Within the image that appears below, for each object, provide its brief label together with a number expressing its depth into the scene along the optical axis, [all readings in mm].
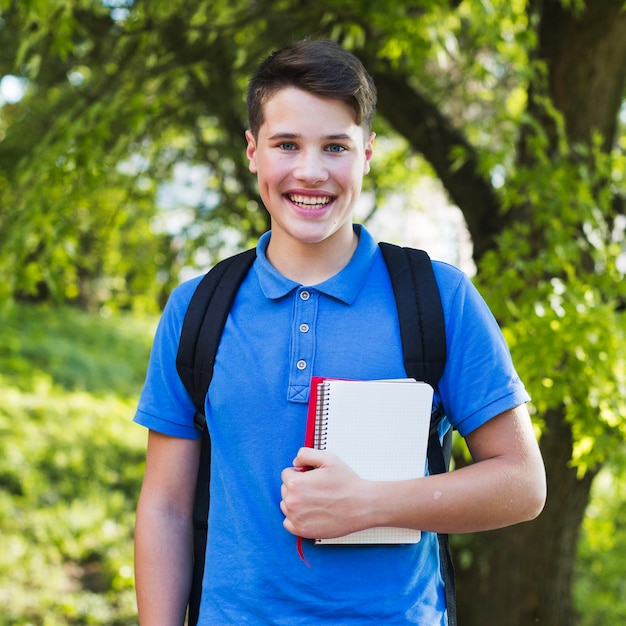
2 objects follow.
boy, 1641
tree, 3279
